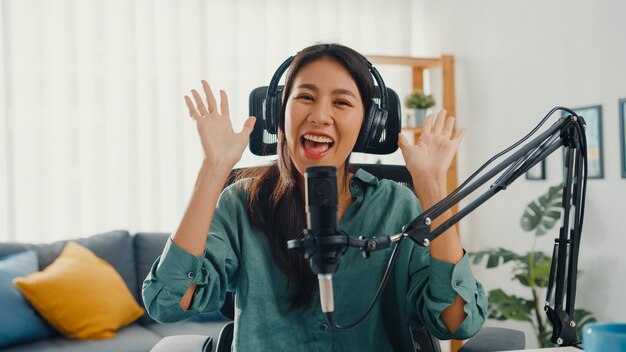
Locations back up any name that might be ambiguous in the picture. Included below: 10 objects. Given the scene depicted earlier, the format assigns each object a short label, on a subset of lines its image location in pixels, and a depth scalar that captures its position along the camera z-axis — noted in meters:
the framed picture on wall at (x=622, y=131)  3.24
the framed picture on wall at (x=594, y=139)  3.39
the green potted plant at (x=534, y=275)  3.53
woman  1.30
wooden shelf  4.40
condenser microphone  0.83
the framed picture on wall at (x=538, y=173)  3.81
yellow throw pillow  3.06
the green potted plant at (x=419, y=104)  4.39
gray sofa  3.02
